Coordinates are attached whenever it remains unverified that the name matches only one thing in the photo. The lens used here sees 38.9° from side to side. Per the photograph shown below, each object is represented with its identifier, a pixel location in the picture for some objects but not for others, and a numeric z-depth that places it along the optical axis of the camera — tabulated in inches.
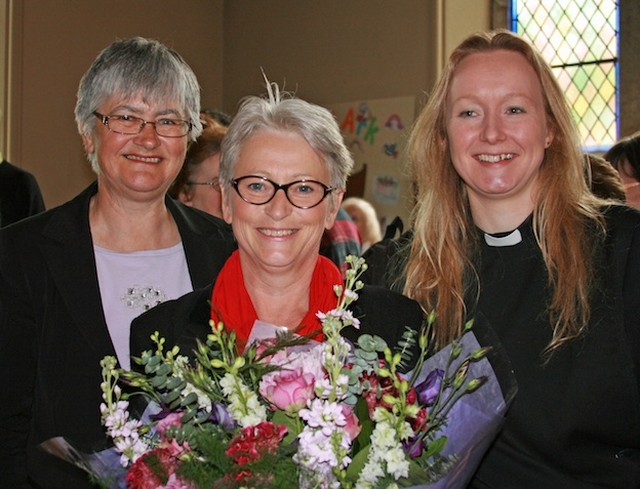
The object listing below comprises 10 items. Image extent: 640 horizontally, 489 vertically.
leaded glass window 311.0
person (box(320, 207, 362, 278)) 174.6
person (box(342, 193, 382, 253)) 281.3
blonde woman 77.5
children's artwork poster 321.4
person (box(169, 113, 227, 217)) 144.4
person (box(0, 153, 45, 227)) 166.1
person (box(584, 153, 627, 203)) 119.0
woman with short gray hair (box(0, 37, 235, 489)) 91.8
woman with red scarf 84.7
